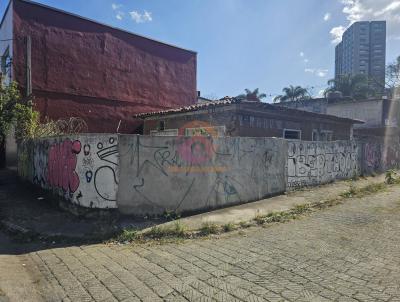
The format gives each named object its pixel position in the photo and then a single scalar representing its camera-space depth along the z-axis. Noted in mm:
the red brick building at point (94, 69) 15539
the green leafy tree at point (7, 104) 12666
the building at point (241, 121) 12867
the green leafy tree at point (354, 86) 39688
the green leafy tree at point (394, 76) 37250
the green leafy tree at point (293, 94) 41344
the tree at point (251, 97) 16034
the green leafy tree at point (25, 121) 12938
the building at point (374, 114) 27922
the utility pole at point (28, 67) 14344
